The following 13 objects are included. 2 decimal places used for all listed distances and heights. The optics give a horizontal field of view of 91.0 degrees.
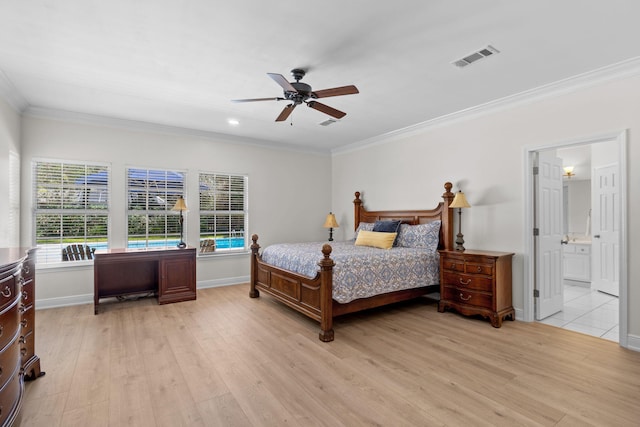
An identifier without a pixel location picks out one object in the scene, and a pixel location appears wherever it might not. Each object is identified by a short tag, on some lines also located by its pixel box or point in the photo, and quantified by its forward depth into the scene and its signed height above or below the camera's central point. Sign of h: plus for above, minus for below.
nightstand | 3.66 -0.89
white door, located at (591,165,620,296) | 4.97 -0.32
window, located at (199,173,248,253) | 5.61 +0.04
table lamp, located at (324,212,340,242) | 6.44 -0.21
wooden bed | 3.34 -0.92
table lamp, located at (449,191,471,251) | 4.19 +0.09
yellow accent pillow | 4.59 -0.41
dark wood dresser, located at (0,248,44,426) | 1.66 -0.70
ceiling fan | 2.78 +1.12
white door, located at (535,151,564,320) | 3.83 -0.31
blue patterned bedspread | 3.55 -0.67
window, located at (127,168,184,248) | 4.99 +0.11
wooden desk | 4.49 -0.91
